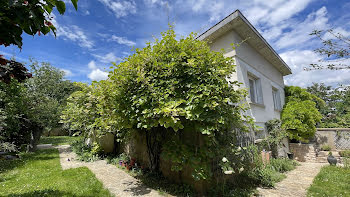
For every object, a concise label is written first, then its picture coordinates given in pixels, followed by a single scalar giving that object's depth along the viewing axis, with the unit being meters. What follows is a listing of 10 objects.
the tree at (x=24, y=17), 1.40
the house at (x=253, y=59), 5.62
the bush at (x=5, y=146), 5.77
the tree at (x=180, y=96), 2.99
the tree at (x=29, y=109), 6.86
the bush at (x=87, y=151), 6.86
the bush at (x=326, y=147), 9.08
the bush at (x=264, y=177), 4.29
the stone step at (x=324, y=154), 8.15
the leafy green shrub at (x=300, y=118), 7.64
